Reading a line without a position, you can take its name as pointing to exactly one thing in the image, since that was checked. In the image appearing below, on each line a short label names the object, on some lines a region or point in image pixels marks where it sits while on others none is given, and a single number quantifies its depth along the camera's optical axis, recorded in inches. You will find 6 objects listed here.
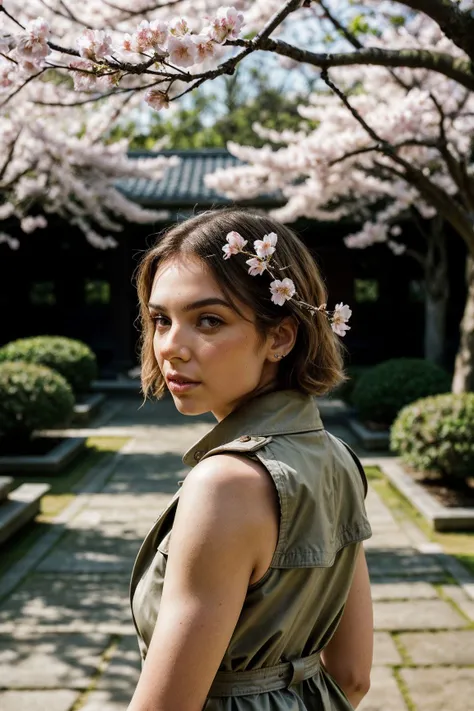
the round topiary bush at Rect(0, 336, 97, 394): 484.4
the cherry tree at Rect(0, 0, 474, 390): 82.4
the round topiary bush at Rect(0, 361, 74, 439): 347.9
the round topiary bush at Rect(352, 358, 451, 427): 405.4
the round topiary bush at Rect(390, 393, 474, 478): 276.2
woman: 45.6
